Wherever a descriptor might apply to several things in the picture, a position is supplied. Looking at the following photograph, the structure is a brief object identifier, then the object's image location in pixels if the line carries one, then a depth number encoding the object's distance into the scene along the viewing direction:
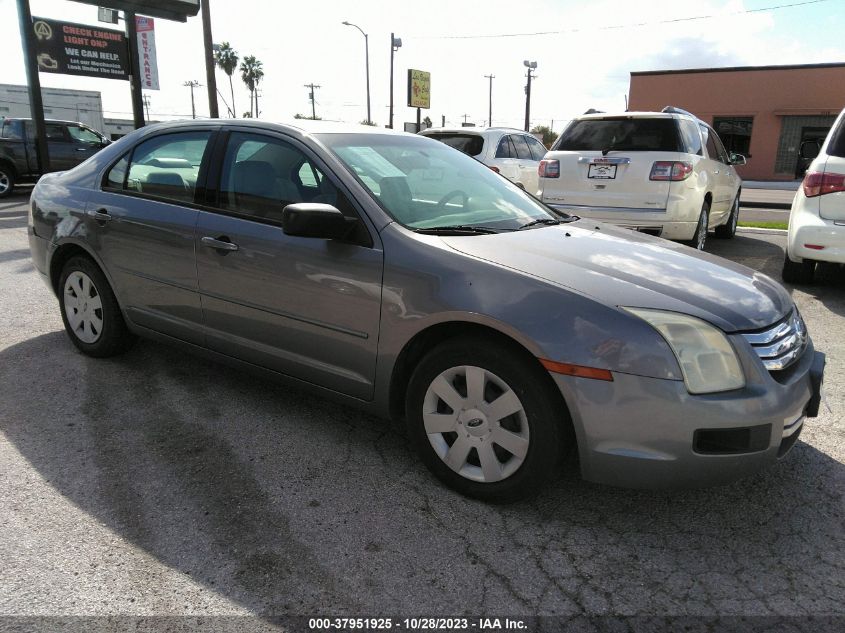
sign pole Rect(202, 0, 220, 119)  18.64
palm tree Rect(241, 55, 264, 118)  76.69
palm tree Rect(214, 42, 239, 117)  72.00
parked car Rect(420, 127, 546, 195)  10.18
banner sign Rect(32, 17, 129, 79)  24.22
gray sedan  2.33
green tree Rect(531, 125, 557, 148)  51.86
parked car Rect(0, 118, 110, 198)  15.24
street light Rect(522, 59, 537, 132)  41.62
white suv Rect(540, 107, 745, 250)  6.84
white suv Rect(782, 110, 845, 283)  5.52
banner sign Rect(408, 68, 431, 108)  34.72
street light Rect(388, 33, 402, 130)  34.00
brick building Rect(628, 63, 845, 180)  31.89
